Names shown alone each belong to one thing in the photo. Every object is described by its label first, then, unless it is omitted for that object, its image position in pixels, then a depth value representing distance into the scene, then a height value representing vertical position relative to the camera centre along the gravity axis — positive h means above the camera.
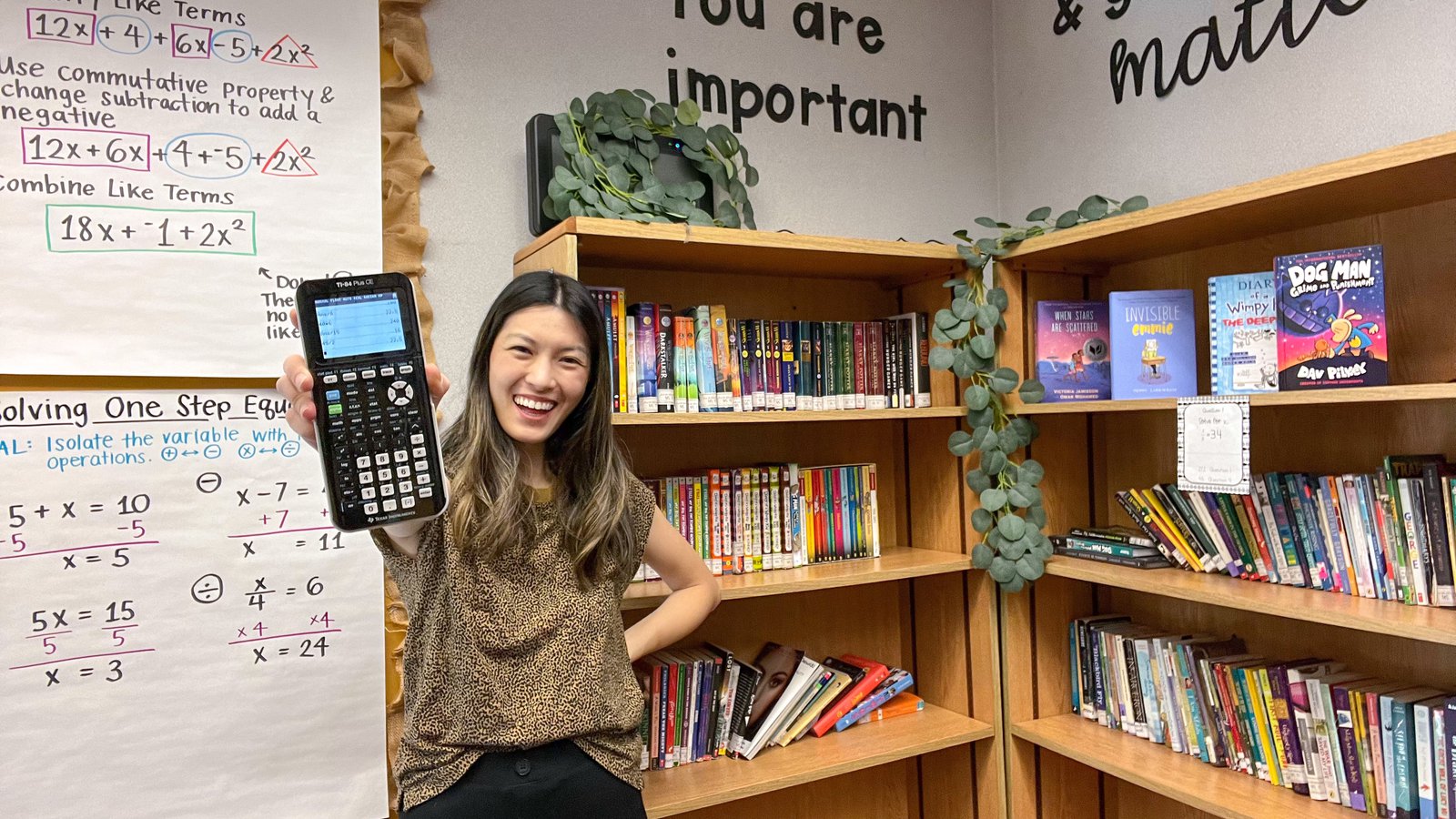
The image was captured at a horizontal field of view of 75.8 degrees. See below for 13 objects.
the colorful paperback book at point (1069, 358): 2.00 +0.12
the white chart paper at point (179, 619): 1.53 -0.32
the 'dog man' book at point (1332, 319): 1.51 +0.14
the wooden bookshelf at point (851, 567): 1.86 -0.32
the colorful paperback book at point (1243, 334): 1.67 +0.13
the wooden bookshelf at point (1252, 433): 1.55 -0.08
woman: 1.24 -0.23
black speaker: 1.87 +0.53
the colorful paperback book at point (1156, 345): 1.86 +0.13
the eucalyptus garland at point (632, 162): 1.81 +0.53
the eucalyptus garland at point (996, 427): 1.97 -0.03
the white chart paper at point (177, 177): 1.53 +0.45
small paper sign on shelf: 1.64 -0.07
